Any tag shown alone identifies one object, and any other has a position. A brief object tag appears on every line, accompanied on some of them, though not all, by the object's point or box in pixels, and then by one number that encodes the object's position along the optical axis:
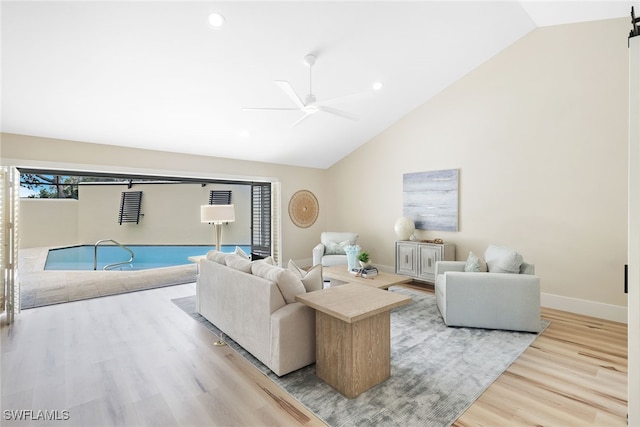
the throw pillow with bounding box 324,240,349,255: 6.01
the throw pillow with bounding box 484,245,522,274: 3.41
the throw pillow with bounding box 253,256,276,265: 3.28
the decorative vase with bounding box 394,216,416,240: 5.32
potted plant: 4.33
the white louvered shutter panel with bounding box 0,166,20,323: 3.64
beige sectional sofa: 2.44
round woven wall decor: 6.80
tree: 10.38
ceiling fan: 2.86
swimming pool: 7.96
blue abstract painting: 5.07
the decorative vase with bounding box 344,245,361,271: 4.55
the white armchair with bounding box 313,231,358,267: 5.67
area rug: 1.98
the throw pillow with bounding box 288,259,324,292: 2.81
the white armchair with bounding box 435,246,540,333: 3.22
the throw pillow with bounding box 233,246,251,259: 3.63
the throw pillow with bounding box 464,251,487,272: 3.59
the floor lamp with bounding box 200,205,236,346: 5.11
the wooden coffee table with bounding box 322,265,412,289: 3.90
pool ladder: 7.21
